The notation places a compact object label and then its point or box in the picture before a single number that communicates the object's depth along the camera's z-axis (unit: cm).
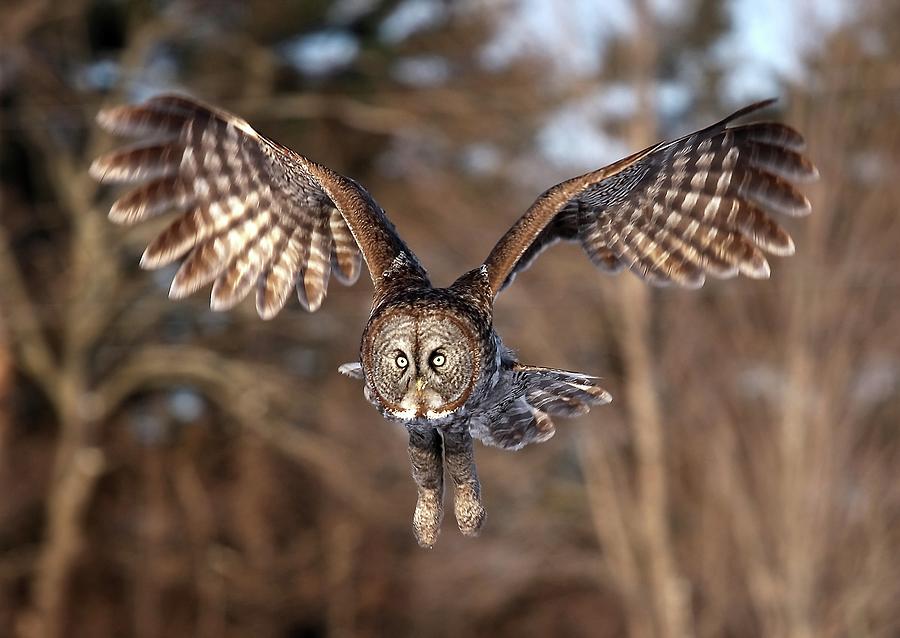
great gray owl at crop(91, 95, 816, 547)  912
